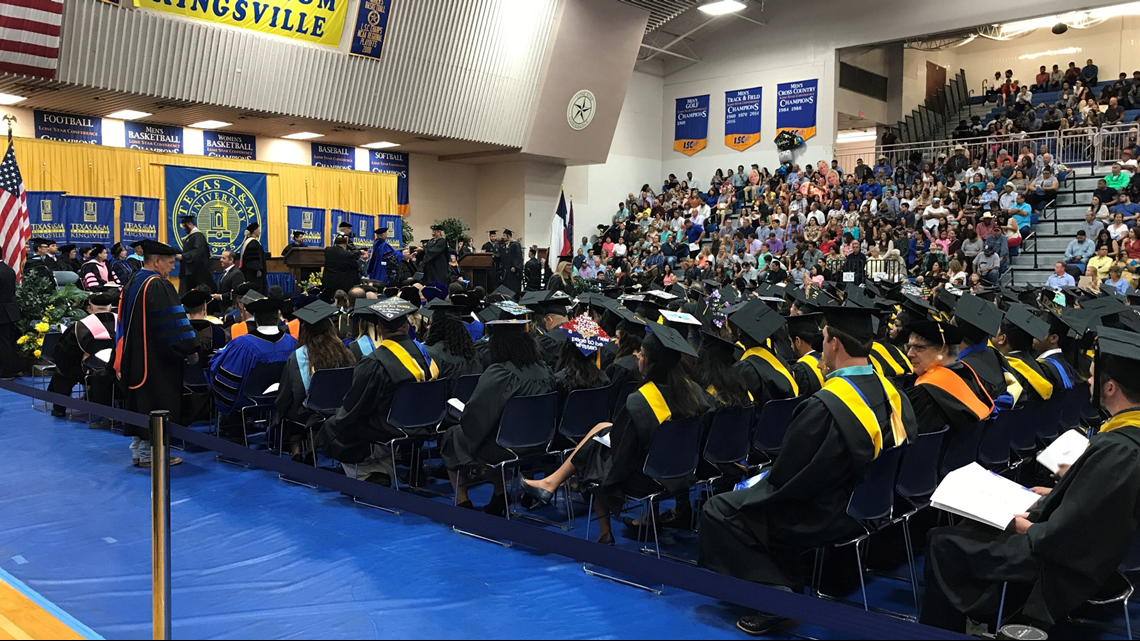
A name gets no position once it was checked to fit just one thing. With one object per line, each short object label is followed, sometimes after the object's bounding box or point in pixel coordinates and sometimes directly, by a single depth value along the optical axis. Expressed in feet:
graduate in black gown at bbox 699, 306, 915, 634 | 11.94
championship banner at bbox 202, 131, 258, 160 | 62.18
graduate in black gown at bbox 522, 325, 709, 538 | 14.92
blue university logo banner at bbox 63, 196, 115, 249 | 53.26
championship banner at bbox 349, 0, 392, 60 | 57.31
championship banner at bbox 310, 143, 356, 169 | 69.00
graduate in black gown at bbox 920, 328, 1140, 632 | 10.17
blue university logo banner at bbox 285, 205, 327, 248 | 64.66
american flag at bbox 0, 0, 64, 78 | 42.73
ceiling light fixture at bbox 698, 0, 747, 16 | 71.88
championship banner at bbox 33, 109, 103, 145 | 53.78
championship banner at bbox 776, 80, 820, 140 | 83.05
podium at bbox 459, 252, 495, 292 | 63.62
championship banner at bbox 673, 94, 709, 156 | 91.66
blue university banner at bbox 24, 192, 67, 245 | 51.19
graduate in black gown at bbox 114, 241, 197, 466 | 21.02
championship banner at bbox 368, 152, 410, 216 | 73.72
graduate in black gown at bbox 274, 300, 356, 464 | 20.74
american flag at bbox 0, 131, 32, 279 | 38.17
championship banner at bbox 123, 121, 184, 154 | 57.98
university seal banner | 58.29
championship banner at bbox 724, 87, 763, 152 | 87.15
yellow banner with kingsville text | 49.83
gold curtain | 52.24
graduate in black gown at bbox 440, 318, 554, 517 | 17.56
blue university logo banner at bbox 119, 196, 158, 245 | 55.67
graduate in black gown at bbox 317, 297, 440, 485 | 18.85
